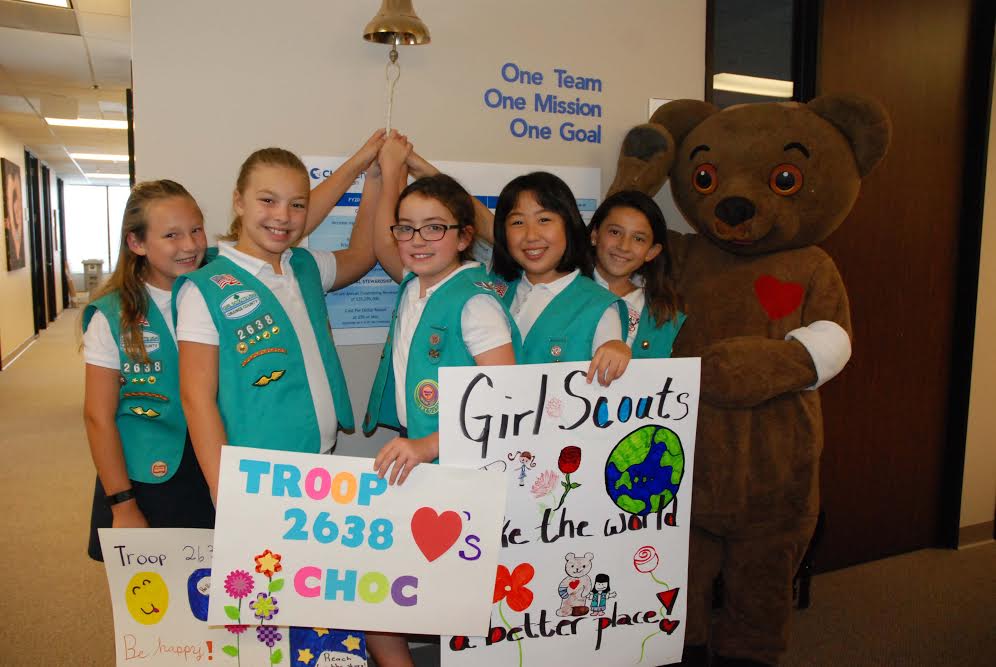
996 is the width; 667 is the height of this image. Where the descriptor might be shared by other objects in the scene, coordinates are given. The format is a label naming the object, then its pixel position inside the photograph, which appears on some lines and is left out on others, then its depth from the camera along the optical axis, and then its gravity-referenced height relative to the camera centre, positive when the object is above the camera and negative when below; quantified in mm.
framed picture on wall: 7992 +726
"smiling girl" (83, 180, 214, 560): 1649 -234
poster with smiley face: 1608 -780
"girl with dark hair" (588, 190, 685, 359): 1907 +54
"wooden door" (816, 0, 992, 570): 2826 +15
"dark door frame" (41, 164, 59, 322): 11141 +509
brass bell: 1855 +670
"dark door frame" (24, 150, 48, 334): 9938 +448
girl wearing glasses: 1605 -61
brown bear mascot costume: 1987 -102
